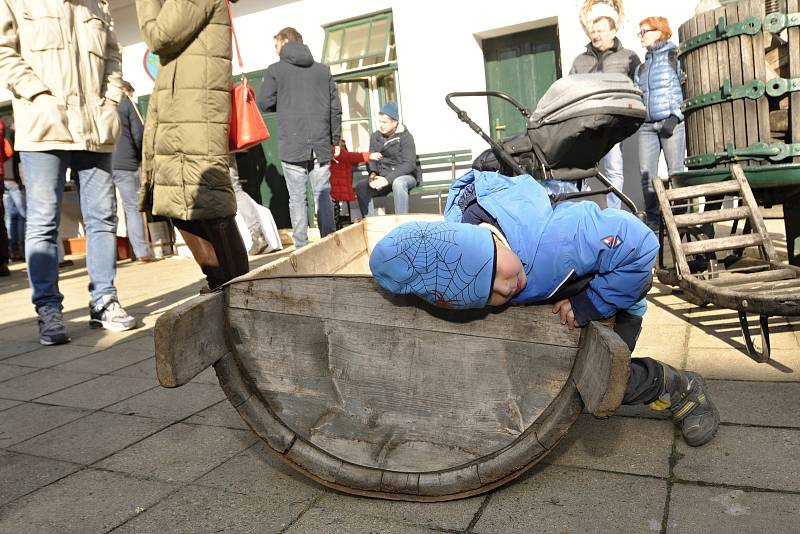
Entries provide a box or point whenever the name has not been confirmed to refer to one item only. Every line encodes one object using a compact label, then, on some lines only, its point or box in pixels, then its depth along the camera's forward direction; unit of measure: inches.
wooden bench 356.5
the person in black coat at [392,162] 334.3
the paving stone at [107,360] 150.0
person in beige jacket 158.6
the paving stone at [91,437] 102.8
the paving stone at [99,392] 127.6
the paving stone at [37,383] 136.3
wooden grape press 142.6
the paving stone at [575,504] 71.7
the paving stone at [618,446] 84.4
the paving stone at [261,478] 84.9
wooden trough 72.2
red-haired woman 235.0
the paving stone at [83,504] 81.0
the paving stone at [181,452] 93.8
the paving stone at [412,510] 74.5
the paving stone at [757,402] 94.3
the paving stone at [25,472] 91.4
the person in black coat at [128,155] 332.8
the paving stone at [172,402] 117.8
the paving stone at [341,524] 74.0
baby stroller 145.9
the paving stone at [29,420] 112.4
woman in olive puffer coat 142.3
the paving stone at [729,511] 68.7
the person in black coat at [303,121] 257.1
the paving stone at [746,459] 78.2
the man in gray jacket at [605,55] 232.5
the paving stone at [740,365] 112.1
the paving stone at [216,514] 77.3
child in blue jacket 67.2
